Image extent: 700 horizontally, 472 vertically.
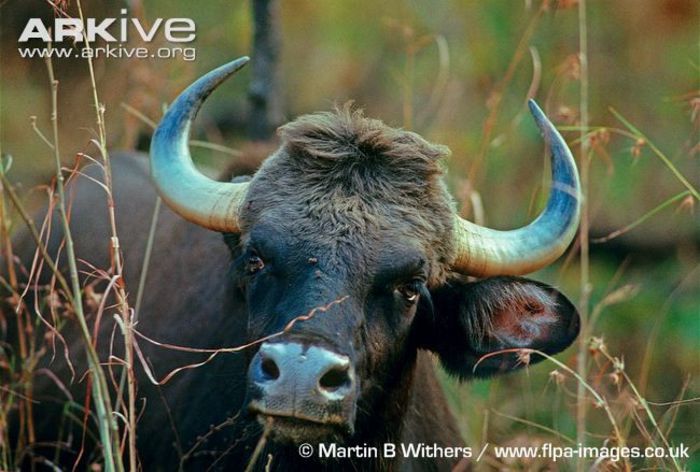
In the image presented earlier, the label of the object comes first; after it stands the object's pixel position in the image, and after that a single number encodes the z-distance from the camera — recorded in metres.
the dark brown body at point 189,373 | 10.79
